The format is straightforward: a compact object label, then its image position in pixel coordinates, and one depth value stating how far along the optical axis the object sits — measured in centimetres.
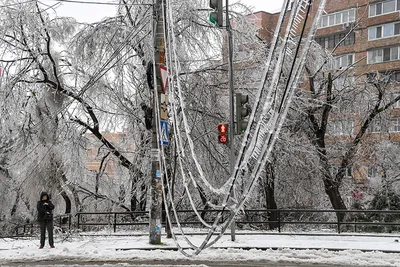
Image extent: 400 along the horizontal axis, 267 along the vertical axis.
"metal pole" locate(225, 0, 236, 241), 1471
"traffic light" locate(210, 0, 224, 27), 1204
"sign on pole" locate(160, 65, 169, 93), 1424
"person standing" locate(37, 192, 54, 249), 1406
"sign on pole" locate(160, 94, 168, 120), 1423
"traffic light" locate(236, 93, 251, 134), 1367
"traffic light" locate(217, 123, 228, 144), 1379
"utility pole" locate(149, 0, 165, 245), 1427
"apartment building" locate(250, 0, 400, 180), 4544
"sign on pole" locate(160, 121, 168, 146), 1406
